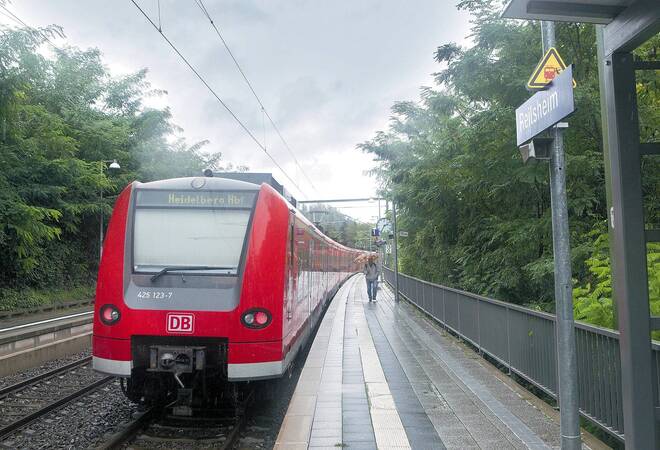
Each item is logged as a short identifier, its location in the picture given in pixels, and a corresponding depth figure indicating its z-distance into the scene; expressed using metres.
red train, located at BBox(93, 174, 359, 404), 5.60
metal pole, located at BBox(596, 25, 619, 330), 3.86
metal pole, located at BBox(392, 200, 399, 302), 19.66
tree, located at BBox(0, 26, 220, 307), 15.04
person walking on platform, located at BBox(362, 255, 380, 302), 19.33
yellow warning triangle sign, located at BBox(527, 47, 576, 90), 3.83
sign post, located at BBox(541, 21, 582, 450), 3.75
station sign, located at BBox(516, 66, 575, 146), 3.48
